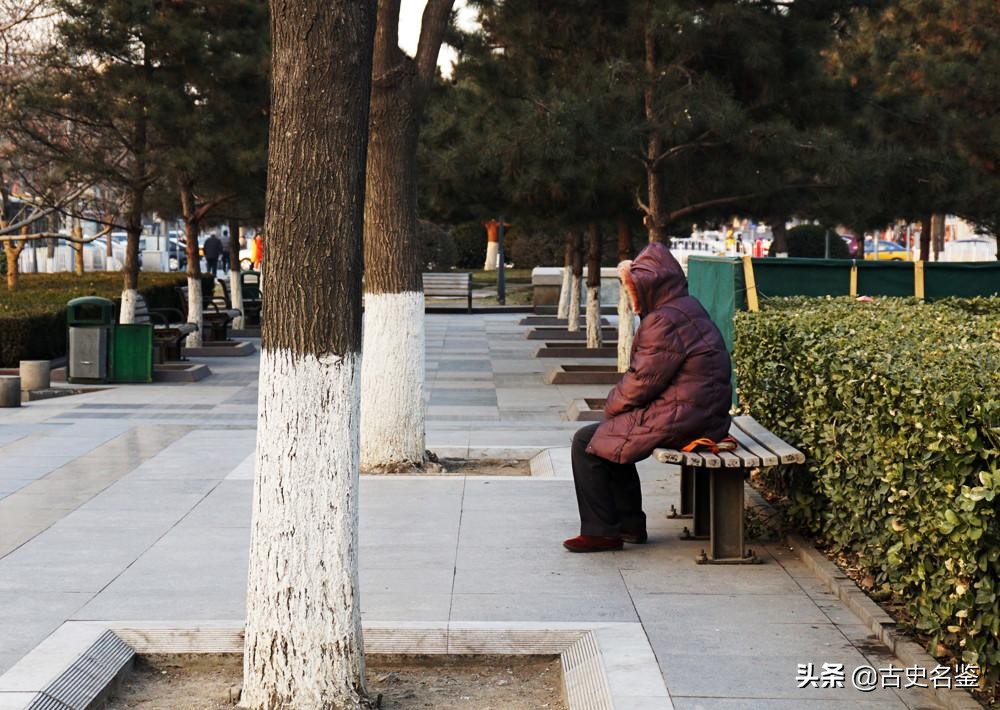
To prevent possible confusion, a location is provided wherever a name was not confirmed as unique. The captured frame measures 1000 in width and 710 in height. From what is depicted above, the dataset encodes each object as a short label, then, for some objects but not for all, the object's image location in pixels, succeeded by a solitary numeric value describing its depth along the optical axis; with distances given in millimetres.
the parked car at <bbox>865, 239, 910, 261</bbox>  54538
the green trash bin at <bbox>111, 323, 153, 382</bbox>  17219
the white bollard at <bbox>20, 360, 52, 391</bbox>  15945
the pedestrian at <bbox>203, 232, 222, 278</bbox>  44094
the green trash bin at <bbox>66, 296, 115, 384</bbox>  16688
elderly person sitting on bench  7242
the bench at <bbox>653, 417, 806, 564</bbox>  7031
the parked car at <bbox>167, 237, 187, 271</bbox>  61797
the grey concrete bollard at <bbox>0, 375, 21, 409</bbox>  14312
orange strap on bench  7180
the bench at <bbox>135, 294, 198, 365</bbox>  19016
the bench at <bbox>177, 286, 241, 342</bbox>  23344
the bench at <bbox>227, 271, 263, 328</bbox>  28716
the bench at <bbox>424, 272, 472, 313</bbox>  36969
